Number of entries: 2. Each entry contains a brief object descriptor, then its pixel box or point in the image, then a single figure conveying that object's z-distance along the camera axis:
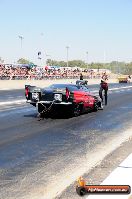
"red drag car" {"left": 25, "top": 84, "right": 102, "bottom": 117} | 16.84
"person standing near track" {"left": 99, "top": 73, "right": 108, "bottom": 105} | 25.23
